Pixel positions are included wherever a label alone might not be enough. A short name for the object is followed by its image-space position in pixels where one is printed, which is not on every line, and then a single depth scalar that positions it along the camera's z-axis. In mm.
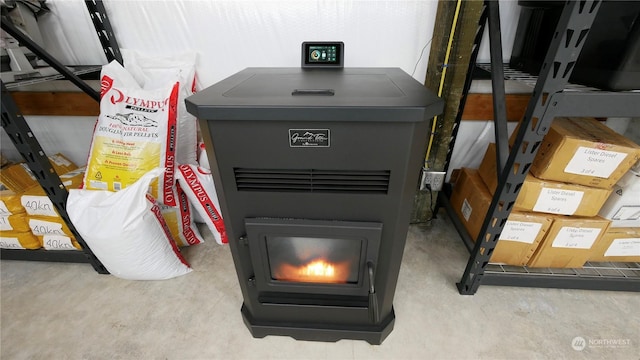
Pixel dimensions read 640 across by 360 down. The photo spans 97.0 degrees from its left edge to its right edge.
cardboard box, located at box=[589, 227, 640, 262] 1021
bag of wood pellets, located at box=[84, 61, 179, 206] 1060
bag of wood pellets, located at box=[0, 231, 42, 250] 1175
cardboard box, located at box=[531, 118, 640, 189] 860
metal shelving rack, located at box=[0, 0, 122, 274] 884
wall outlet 1258
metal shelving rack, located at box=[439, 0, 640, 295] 634
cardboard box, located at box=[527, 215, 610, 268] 984
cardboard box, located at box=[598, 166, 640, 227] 927
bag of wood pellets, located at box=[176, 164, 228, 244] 1157
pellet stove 577
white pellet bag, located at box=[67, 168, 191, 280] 974
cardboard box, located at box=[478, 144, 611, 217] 939
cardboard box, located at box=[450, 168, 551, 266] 1006
